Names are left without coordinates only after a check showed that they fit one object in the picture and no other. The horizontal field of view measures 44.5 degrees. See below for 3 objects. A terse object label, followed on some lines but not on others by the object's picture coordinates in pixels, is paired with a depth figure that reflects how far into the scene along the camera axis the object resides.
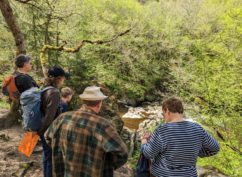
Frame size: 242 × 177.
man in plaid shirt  2.64
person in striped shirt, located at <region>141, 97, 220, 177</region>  2.81
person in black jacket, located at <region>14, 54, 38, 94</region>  4.26
